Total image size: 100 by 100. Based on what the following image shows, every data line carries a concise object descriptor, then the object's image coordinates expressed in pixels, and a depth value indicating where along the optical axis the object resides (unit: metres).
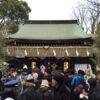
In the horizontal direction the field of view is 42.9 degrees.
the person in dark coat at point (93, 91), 2.84
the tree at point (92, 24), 19.84
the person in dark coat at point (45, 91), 2.95
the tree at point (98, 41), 9.97
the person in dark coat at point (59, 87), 2.86
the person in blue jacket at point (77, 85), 3.89
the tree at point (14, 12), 19.20
